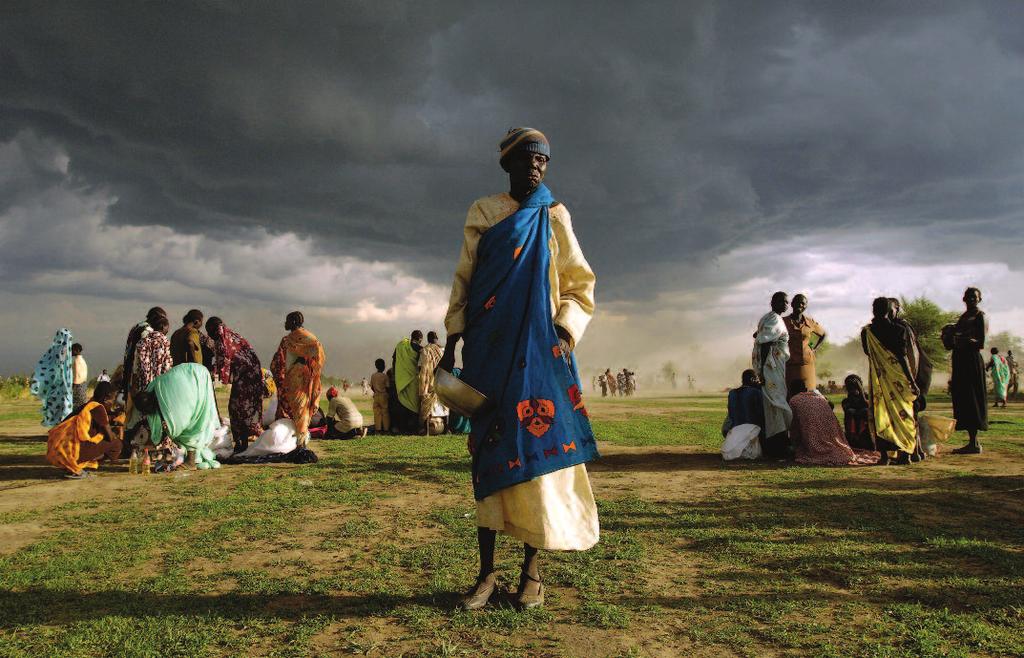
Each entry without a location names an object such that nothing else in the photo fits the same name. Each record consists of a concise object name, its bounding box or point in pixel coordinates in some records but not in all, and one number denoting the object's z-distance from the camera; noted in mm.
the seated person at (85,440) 8156
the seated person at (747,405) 9438
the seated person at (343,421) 13328
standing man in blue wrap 3211
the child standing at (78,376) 13727
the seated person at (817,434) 8547
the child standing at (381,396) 14508
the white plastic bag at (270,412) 11578
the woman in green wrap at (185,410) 8445
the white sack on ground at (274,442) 9781
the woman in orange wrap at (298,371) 10094
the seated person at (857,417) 9047
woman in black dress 10016
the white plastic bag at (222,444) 10195
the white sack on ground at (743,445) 9055
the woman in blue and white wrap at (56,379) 12867
